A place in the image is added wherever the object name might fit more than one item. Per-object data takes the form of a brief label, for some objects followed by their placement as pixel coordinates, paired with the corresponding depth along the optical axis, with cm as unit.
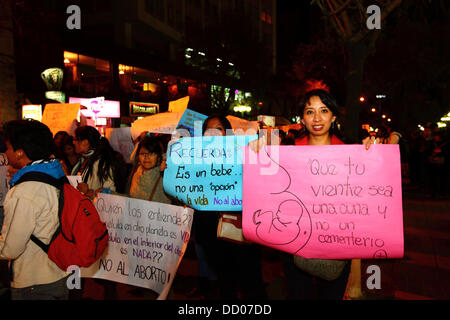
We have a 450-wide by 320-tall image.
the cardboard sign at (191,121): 416
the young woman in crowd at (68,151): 517
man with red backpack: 214
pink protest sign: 210
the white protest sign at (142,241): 285
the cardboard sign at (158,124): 427
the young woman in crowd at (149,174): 349
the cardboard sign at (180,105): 488
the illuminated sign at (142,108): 2395
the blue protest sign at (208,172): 258
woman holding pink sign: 221
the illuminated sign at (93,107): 1055
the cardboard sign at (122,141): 530
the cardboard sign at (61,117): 570
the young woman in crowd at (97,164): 379
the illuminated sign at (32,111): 1051
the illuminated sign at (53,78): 1484
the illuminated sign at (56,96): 1474
